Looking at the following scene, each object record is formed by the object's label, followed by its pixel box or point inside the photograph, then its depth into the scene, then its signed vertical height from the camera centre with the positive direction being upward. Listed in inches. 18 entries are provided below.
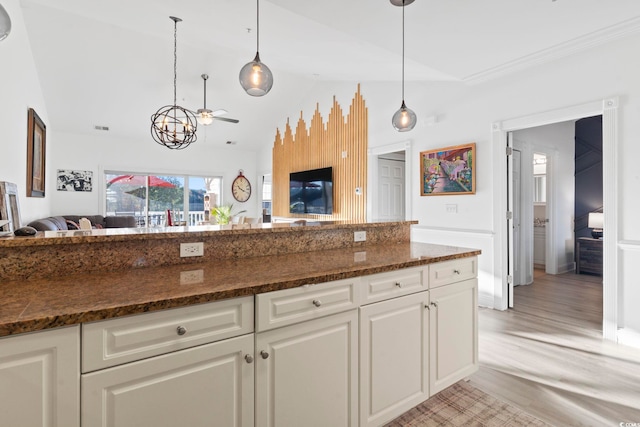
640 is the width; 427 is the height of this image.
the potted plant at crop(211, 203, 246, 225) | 266.2 -0.4
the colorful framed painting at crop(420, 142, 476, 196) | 156.8 +21.3
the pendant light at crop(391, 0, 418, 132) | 119.6 +33.7
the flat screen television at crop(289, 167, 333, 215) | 246.7 +17.3
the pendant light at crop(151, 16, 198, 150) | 157.4 +45.7
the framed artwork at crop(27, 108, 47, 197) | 163.5 +30.8
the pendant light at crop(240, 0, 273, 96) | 91.7 +37.3
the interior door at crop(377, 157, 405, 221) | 219.9 +16.6
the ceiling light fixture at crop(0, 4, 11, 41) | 53.3 +30.2
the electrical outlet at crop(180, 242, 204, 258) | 66.7 -7.1
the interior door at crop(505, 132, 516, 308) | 149.6 -1.1
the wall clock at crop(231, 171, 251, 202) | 345.1 +26.2
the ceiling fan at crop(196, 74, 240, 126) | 190.9 +55.7
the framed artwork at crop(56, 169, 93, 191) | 264.8 +26.1
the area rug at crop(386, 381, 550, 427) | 73.5 -44.9
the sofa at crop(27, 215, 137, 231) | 212.7 -6.1
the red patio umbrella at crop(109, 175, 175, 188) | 295.7 +29.1
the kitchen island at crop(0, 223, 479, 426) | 37.9 -17.5
